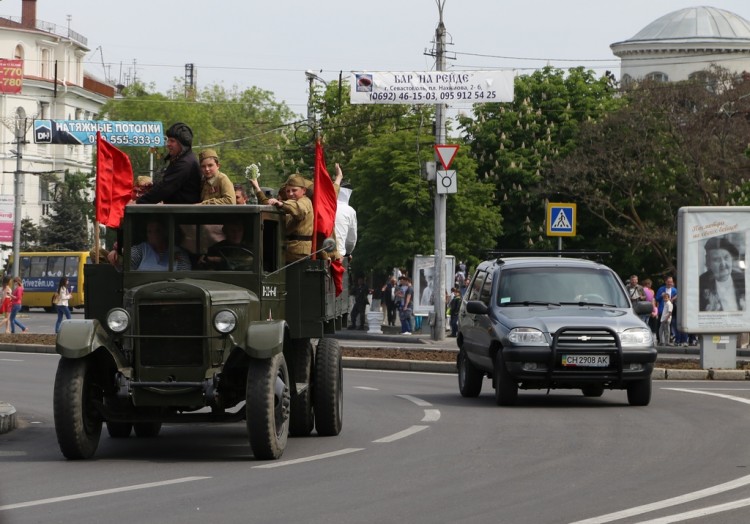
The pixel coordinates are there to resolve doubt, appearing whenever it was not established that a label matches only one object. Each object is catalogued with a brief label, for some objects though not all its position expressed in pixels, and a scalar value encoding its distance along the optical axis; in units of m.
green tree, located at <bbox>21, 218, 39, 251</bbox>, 93.00
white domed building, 117.69
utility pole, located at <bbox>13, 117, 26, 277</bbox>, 62.34
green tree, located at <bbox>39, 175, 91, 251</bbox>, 91.19
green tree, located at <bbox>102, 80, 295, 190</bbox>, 106.44
